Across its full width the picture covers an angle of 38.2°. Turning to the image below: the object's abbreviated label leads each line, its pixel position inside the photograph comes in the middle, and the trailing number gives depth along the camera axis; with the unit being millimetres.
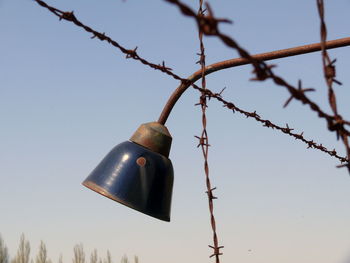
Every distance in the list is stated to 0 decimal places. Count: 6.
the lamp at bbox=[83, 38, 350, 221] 1955
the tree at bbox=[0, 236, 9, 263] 35281
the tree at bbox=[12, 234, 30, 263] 35969
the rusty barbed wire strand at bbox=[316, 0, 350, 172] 1105
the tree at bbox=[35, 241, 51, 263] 36531
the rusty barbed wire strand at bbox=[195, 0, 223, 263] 2035
